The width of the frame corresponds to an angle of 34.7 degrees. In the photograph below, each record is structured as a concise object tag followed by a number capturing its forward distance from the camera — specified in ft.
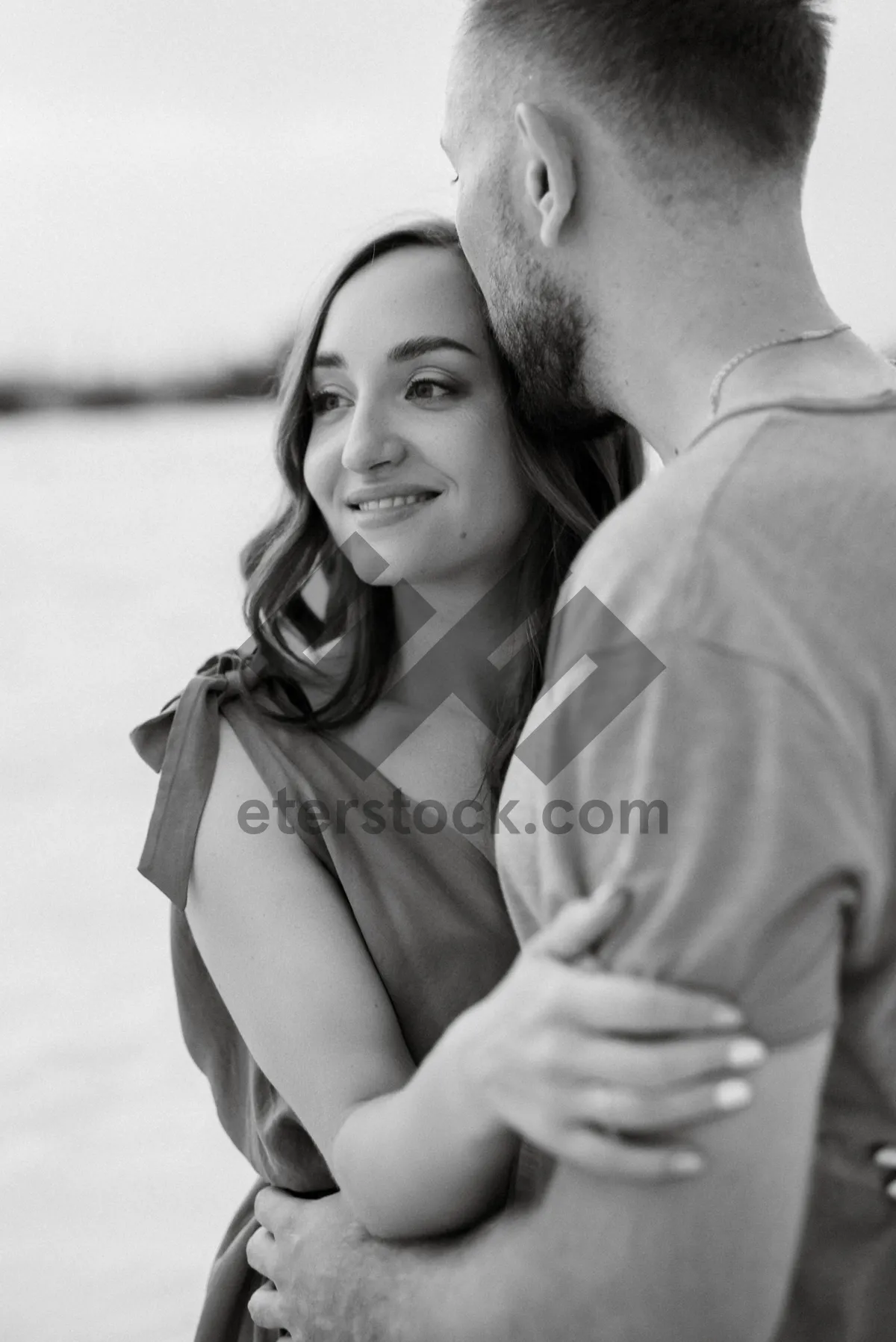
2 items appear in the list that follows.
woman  4.80
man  2.97
